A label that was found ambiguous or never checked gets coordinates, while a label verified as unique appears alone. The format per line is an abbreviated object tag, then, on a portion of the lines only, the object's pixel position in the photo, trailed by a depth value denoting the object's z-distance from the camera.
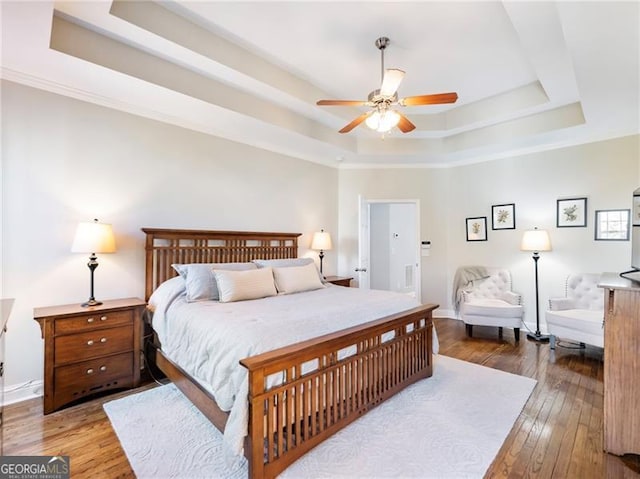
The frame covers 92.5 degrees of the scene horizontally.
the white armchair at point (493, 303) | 4.07
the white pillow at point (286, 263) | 3.55
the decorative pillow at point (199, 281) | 2.80
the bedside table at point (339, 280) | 4.57
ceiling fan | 2.35
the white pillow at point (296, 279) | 3.34
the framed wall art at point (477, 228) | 4.96
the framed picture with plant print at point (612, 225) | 3.78
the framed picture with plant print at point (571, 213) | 4.07
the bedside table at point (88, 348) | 2.35
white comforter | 1.74
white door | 4.62
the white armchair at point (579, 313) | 3.31
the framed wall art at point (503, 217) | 4.68
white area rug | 1.78
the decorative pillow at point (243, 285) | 2.84
